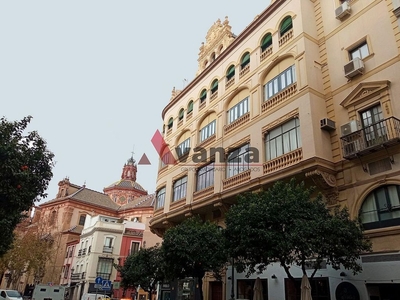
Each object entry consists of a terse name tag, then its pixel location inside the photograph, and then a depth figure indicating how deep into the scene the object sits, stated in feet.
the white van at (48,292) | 87.76
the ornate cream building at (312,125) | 40.40
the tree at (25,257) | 121.80
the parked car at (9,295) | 79.97
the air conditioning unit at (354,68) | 46.80
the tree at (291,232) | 35.35
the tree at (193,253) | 49.32
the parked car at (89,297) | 107.65
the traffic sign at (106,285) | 55.29
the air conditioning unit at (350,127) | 44.45
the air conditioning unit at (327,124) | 47.20
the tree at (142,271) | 68.04
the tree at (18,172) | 41.39
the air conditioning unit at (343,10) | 52.00
